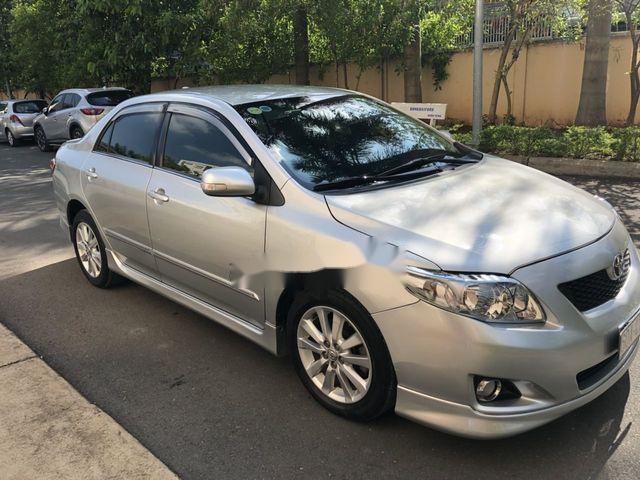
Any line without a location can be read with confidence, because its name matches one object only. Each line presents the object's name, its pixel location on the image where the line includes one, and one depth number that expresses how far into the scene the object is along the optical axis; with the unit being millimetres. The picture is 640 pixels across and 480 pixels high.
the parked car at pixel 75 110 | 14617
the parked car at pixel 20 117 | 18234
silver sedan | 2518
